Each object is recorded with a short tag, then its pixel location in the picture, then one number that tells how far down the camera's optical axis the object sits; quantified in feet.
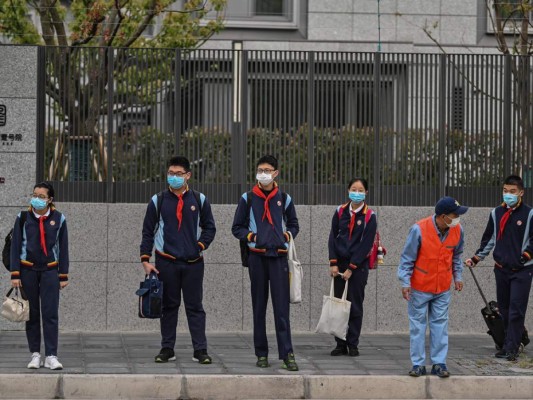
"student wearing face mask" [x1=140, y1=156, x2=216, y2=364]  36.42
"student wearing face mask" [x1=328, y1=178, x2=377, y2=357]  39.14
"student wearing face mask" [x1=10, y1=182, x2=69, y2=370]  34.99
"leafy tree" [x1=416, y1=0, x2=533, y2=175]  47.37
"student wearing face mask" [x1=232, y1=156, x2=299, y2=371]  35.76
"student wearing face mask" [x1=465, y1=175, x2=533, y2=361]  38.86
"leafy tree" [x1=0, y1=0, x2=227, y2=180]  45.60
